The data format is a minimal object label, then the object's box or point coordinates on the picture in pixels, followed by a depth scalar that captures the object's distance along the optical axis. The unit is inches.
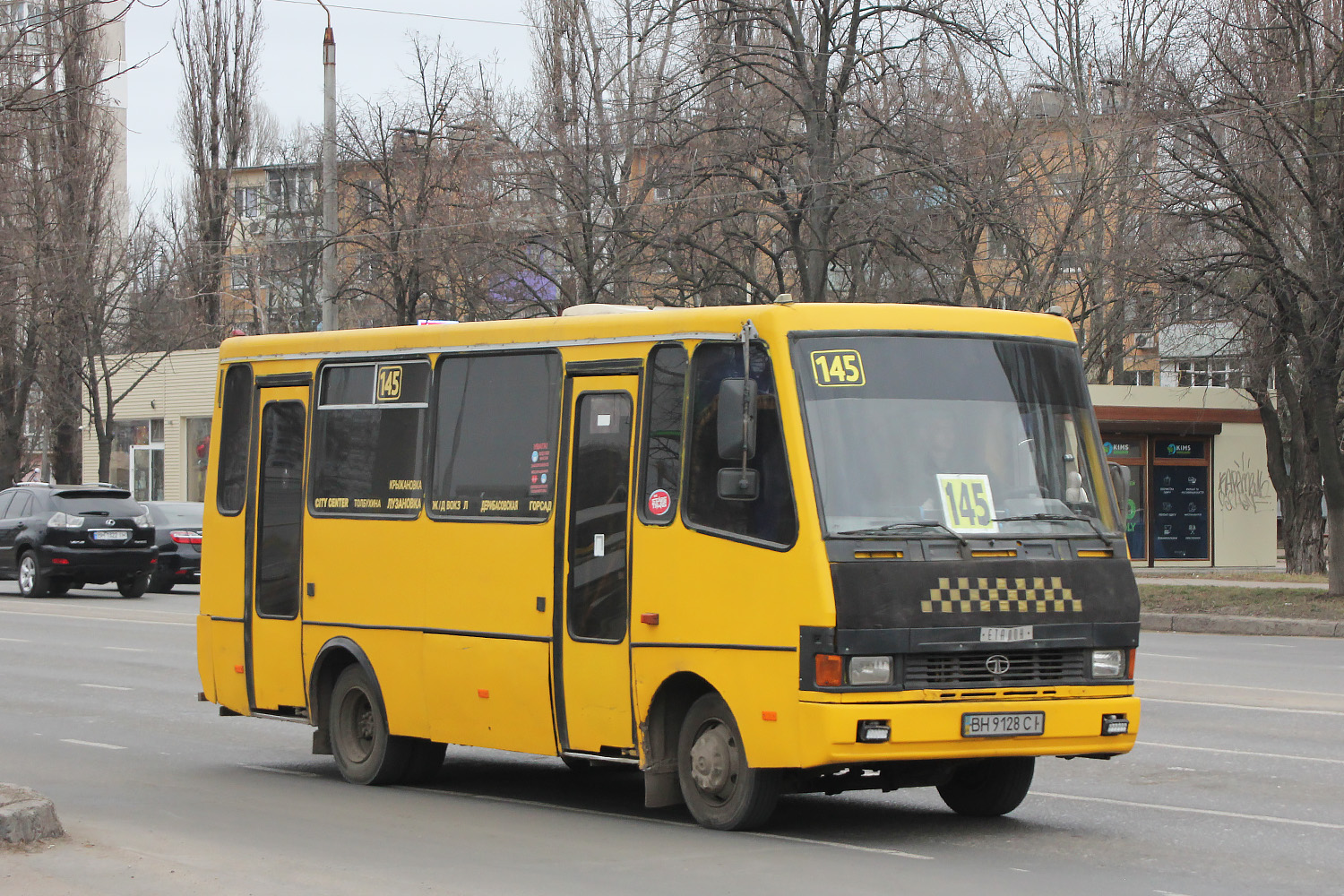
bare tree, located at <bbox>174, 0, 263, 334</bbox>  2549.2
